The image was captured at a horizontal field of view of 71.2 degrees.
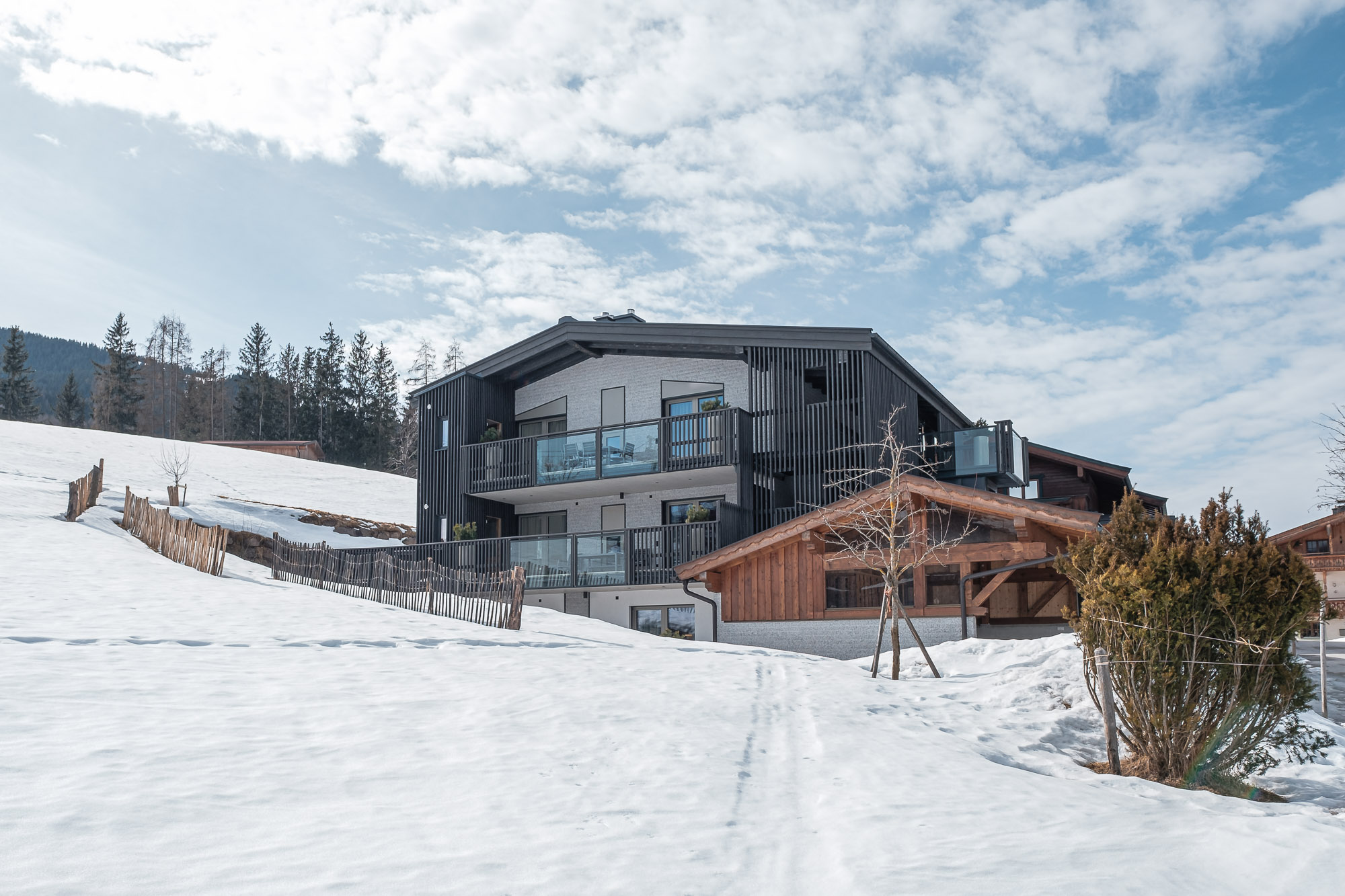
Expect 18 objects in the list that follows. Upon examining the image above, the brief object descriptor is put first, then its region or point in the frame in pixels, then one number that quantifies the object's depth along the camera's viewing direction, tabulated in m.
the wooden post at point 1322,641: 11.15
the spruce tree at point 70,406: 72.81
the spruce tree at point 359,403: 67.94
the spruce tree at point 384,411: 68.12
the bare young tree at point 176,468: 31.83
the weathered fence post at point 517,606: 16.22
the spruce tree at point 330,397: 67.88
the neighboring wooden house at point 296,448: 53.75
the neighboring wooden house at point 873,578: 16.45
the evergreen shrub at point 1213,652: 8.59
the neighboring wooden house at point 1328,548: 30.09
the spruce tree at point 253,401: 70.94
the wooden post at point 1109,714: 8.55
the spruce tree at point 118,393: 67.50
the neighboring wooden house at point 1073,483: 27.28
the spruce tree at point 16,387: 71.06
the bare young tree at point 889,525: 15.28
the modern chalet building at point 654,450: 21.22
